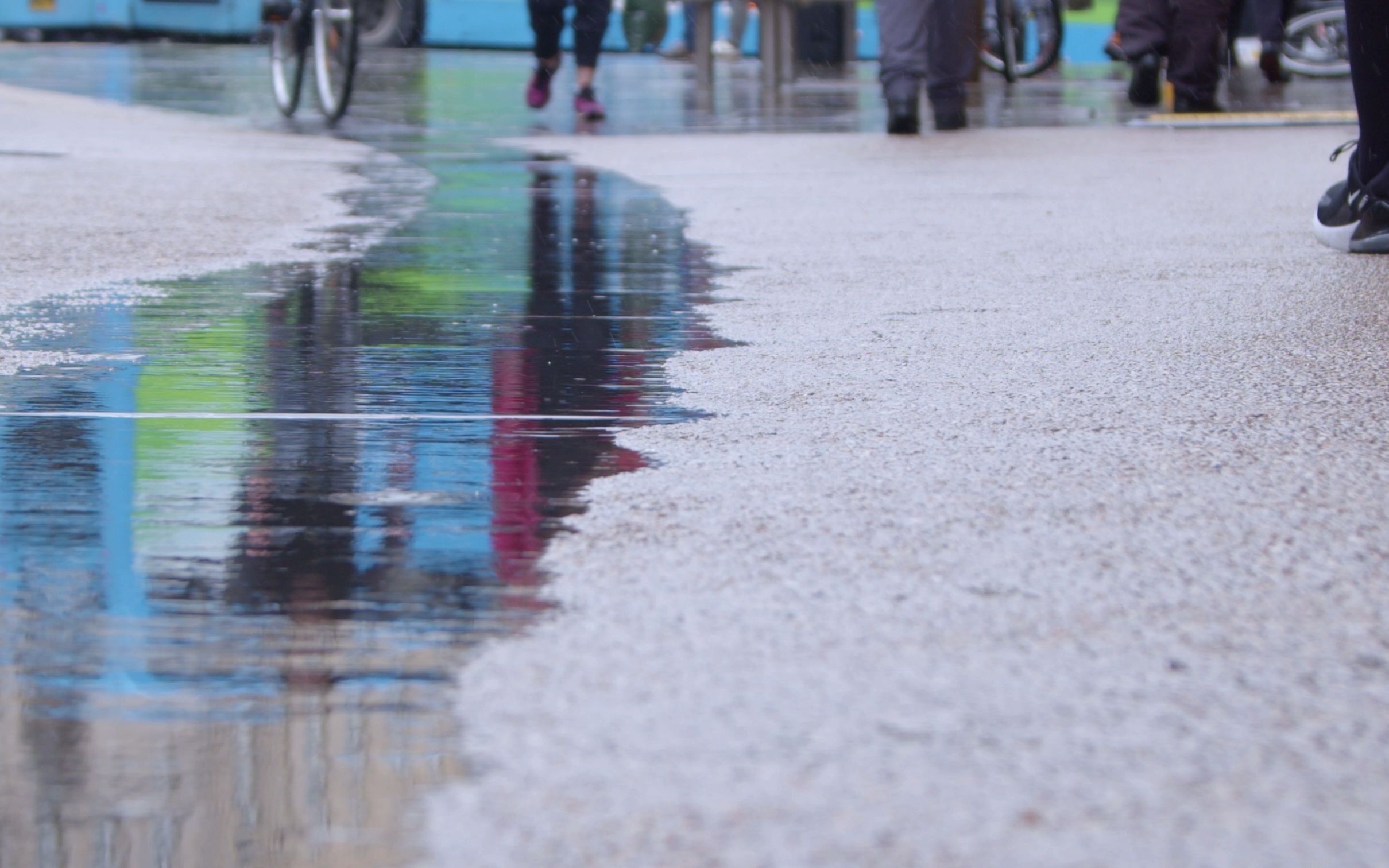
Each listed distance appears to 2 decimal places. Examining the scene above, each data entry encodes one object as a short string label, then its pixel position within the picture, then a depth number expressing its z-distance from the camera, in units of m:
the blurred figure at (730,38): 29.11
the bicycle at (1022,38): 21.72
